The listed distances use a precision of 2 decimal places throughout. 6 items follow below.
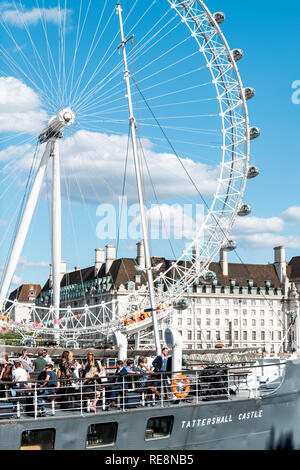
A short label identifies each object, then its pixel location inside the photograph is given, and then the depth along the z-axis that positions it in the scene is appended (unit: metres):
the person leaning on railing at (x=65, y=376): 14.95
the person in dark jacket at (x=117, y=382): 14.91
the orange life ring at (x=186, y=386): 15.77
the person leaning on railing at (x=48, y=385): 14.07
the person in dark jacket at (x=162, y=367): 15.86
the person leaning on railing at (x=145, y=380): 15.44
